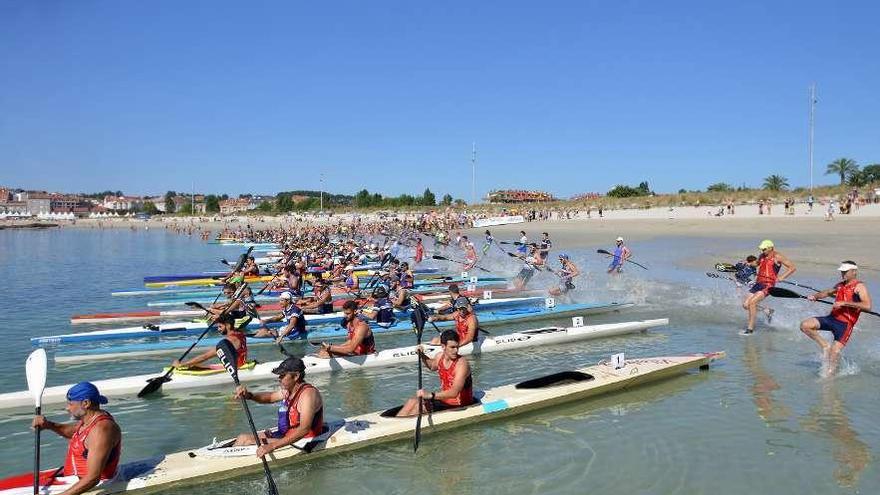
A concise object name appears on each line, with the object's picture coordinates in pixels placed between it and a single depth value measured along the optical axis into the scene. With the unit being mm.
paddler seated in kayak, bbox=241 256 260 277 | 23272
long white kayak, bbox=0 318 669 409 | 9047
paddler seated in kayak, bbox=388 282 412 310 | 14852
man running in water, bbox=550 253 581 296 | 17094
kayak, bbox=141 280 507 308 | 18688
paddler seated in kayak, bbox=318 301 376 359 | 10359
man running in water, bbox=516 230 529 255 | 23395
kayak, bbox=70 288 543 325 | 15484
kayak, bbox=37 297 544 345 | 12977
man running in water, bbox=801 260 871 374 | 8562
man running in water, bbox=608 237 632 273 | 21156
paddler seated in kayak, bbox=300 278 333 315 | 14711
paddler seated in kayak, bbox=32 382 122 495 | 5254
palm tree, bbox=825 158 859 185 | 58500
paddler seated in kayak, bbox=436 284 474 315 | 11912
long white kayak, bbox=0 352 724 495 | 5879
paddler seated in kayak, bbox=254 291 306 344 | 12156
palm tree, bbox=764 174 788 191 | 62219
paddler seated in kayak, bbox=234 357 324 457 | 6203
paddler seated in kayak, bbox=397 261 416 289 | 16250
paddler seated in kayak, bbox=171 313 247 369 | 8695
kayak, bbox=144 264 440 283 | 24172
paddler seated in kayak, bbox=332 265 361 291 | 17223
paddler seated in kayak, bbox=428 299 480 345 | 11023
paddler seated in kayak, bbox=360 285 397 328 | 13195
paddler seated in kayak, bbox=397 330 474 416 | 7445
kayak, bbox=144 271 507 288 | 22205
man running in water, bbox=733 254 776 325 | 13922
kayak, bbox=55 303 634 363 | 11711
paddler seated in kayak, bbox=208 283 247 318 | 11188
